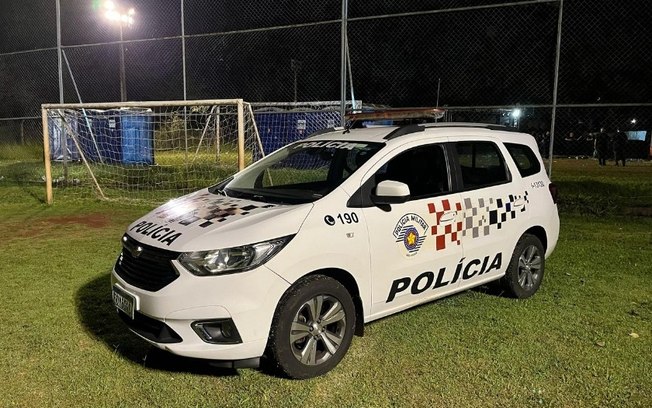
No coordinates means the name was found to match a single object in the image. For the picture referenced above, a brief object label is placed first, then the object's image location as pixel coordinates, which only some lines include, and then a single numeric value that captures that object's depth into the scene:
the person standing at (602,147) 18.44
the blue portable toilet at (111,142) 14.92
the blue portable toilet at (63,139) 11.56
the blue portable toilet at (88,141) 13.15
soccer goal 11.38
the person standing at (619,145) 17.56
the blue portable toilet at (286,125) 16.23
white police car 3.20
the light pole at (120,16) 17.92
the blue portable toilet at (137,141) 14.85
